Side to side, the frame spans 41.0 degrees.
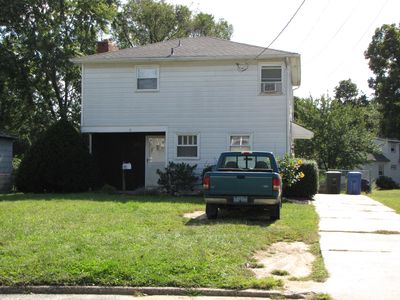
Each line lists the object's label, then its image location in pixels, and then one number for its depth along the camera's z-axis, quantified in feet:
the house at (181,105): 69.67
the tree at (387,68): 165.17
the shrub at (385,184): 144.82
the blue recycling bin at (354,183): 81.35
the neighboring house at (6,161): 75.72
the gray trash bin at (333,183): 82.48
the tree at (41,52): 98.37
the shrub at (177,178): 67.41
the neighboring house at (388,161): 181.16
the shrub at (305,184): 64.95
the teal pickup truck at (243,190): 42.24
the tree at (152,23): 140.87
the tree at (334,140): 118.32
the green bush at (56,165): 67.56
